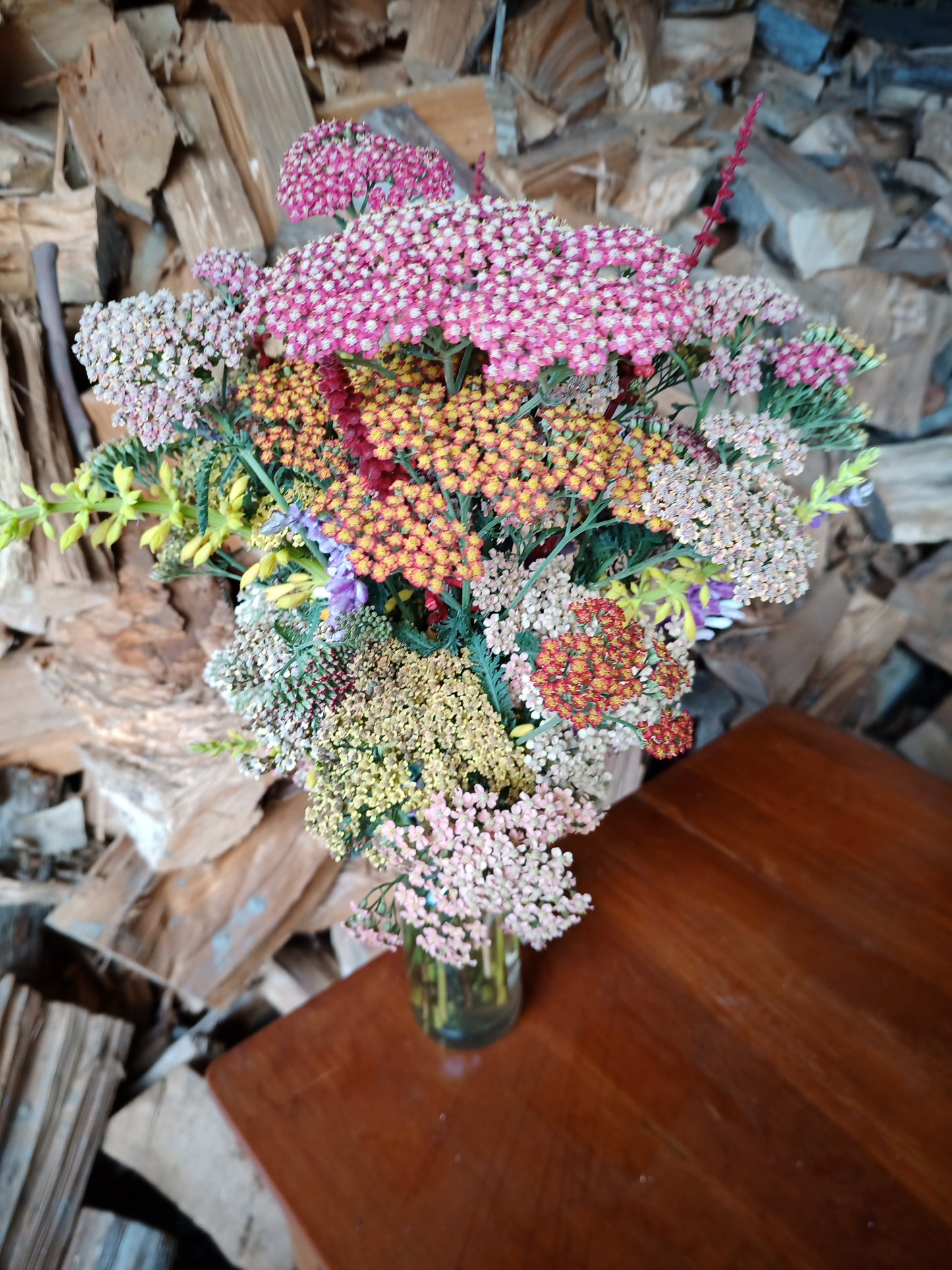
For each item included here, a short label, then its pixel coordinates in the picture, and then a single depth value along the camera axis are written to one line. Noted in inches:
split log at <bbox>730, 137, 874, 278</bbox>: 43.8
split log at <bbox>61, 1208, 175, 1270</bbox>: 41.8
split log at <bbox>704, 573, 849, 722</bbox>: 53.7
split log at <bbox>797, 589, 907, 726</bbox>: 55.7
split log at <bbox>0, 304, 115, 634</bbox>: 34.8
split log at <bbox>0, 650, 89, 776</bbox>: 44.2
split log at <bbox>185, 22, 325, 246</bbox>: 34.7
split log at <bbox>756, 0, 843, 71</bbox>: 45.2
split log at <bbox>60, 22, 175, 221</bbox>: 33.4
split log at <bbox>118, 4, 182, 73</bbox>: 34.4
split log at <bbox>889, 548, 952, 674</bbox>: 54.6
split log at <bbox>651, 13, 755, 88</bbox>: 44.1
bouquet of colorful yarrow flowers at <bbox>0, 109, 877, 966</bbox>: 17.0
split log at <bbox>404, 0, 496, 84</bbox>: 37.7
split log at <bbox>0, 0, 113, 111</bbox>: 33.2
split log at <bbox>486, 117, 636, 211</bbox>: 40.7
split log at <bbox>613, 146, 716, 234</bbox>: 43.1
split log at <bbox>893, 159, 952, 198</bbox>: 48.5
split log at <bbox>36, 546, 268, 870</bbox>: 40.0
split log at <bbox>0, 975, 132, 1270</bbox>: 41.0
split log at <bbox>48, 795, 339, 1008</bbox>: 45.3
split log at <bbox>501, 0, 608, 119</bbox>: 39.9
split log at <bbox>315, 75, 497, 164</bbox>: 37.9
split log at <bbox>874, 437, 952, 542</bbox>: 50.7
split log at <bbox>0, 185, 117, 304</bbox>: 35.0
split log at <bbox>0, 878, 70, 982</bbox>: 46.5
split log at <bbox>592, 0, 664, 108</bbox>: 41.9
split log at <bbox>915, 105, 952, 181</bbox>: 46.9
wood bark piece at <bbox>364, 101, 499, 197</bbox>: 37.4
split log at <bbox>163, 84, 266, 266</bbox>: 35.6
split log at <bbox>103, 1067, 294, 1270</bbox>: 43.7
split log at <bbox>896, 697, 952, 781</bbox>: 58.8
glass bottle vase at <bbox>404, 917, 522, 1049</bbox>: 28.4
